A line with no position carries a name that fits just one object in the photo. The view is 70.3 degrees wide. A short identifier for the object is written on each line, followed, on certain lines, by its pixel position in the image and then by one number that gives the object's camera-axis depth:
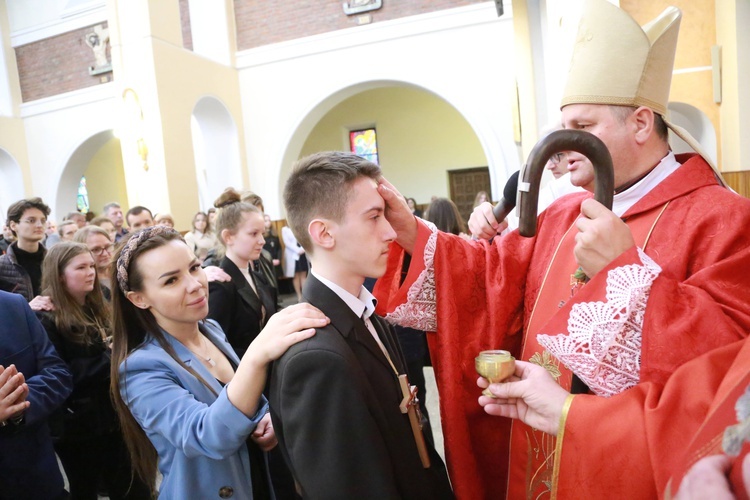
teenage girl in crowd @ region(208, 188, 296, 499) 3.14
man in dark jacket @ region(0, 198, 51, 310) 3.76
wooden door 14.35
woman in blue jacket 1.39
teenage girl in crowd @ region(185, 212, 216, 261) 7.16
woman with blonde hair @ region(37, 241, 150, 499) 2.52
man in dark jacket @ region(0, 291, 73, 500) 1.91
